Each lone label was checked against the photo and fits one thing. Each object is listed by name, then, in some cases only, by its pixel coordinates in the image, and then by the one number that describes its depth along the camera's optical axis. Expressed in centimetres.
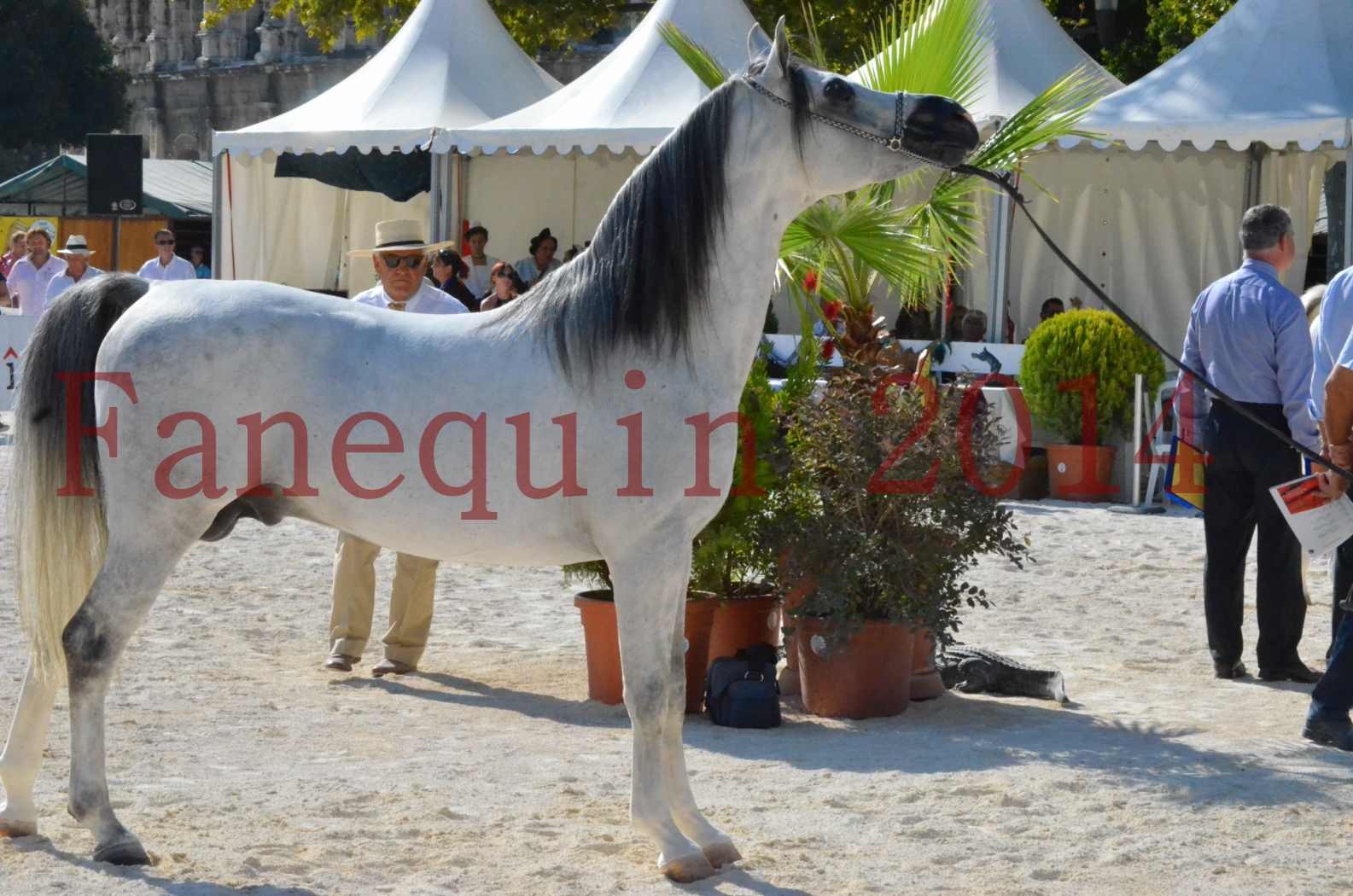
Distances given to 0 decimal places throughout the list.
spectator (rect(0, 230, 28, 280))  1980
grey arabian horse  418
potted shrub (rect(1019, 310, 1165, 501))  1178
